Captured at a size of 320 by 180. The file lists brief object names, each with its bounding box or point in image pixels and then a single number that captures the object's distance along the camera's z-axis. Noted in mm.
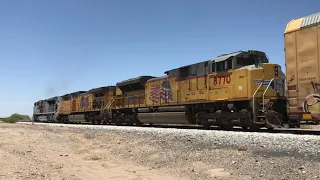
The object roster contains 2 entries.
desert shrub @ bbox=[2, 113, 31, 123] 49019
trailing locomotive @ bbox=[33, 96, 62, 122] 45131
